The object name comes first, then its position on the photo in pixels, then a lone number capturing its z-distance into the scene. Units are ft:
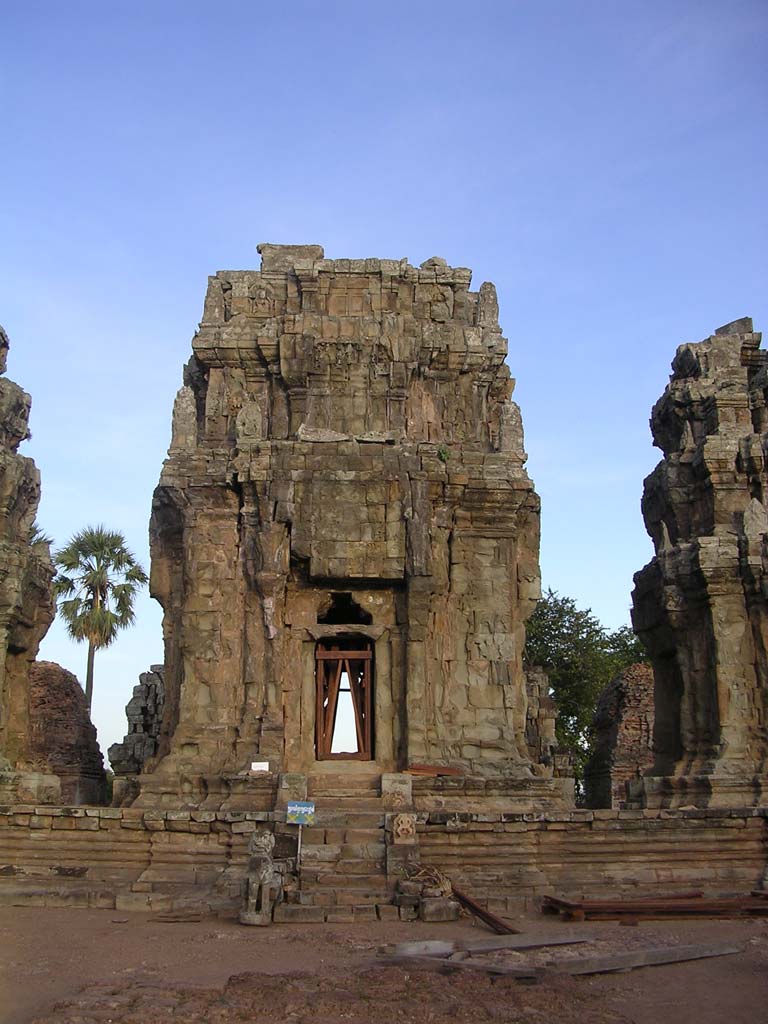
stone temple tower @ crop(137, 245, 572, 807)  53.26
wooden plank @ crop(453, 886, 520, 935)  35.08
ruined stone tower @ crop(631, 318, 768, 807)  55.93
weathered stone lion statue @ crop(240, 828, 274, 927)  37.27
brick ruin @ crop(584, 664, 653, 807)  82.53
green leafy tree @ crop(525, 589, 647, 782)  118.42
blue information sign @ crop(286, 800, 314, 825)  42.98
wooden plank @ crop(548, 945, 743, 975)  28.91
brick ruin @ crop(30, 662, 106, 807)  76.95
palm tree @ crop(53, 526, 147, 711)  105.40
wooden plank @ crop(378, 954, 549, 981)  27.50
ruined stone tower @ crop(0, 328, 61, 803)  57.62
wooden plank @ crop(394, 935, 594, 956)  30.94
